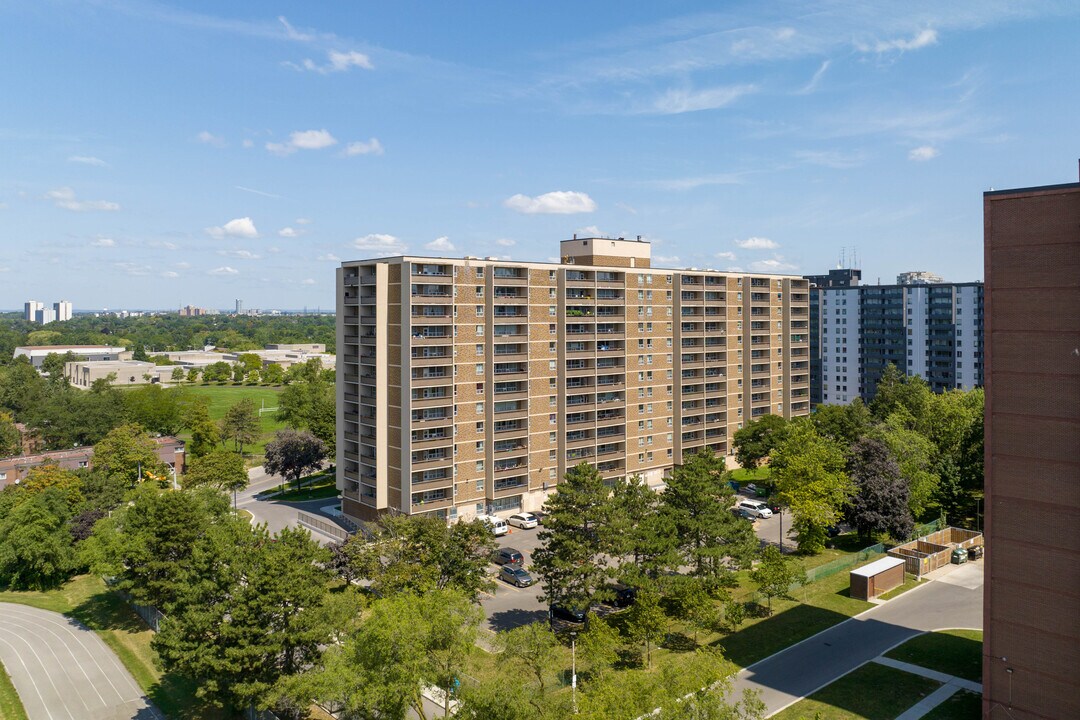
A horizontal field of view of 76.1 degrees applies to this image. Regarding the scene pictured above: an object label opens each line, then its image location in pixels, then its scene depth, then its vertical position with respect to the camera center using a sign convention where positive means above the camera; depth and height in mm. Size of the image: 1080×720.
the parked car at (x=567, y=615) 47550 -19116
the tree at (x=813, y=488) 58781 -12717
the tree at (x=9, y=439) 108875 -14747
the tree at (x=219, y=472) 80875 -15220
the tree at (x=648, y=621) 40688 -16469
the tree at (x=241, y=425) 115438 -13506
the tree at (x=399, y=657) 28750 -13476
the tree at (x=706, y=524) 48200 -12983
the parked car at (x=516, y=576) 56469 -19347
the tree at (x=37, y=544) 63000 -18133
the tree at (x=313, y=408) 100875 -10398
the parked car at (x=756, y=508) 74562 -18209
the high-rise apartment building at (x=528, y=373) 67312 -3375
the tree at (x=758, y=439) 84938 -12212
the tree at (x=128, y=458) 91125 -14873
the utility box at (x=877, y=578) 51250 -17976
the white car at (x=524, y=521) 71625 -18616
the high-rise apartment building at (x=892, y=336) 126438 +882
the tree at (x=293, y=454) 88938 -14160
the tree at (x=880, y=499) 60906 -14099
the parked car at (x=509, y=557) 60500 -18980
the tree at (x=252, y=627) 36969 -15434
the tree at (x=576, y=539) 44156 -12952
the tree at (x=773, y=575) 48844 -16681
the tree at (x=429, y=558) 45344 -14700
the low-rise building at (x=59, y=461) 93375 -15944
